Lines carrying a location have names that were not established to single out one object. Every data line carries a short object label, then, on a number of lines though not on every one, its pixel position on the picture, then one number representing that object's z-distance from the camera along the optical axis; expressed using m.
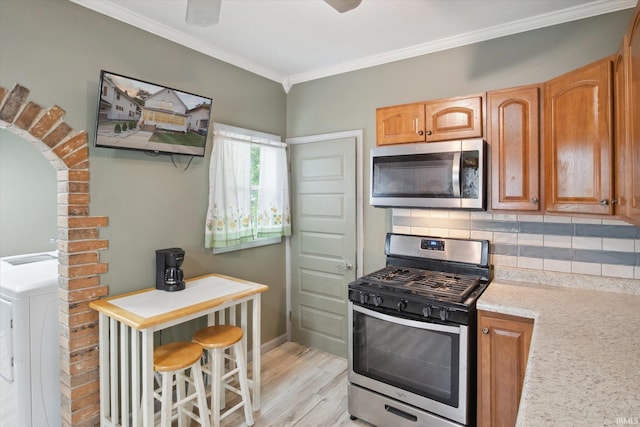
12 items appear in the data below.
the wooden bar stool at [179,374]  1.82
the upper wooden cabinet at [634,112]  1.32
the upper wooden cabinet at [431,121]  2.20
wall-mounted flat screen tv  1.99
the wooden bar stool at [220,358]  2.08
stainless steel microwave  2.12
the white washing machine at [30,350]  1.92
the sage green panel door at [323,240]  3.10
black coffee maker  2.28
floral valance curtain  2.73
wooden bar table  1.74
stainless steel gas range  1.88
